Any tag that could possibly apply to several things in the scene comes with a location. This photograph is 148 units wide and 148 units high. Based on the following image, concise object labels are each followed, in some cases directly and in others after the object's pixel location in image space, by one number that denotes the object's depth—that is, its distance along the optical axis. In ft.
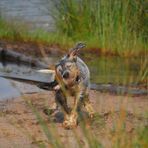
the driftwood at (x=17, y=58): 81.11
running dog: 47.29
